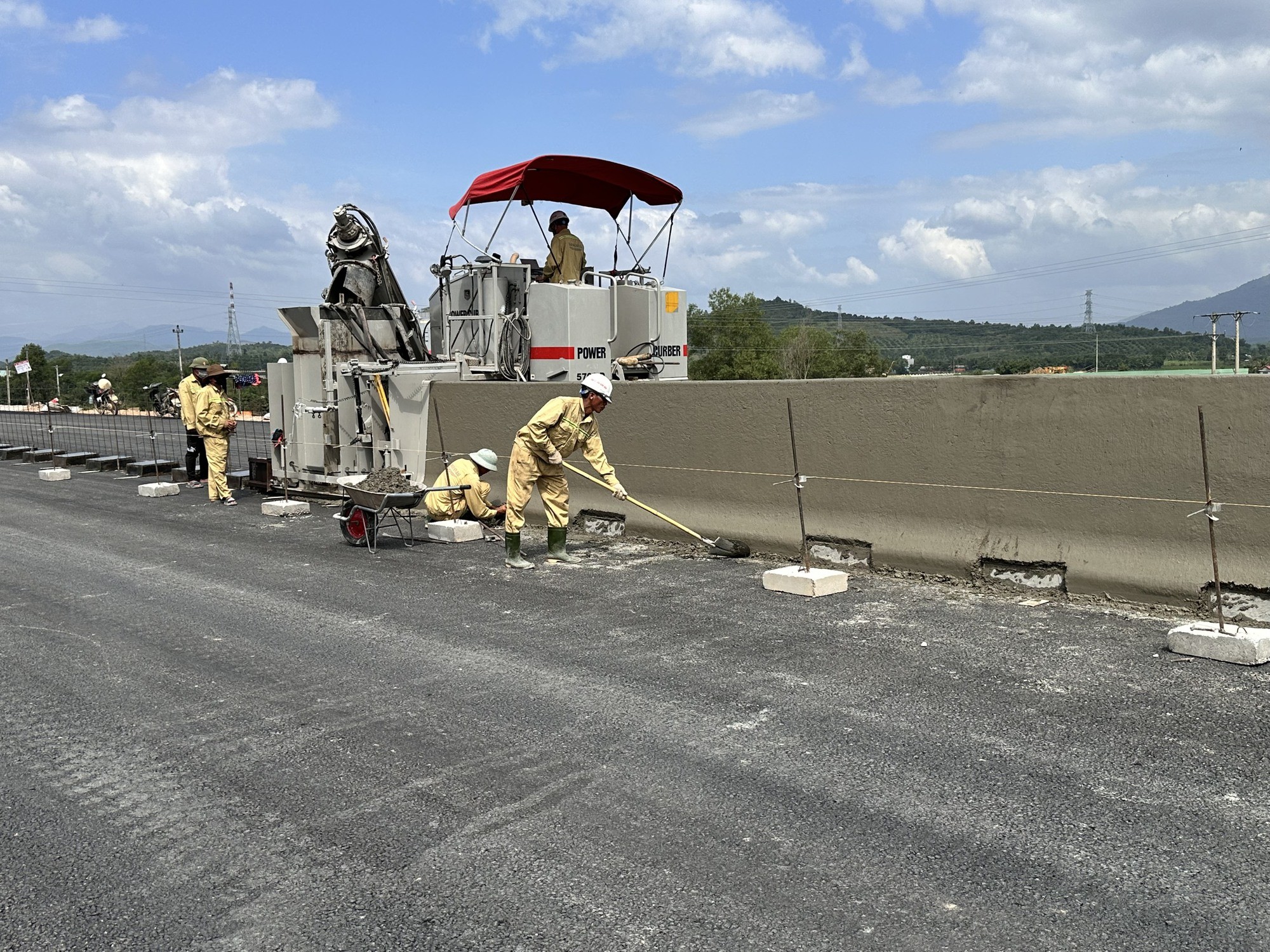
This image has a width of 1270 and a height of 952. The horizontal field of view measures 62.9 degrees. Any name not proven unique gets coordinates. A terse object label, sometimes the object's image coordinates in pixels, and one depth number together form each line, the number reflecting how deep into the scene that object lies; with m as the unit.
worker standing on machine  13.06
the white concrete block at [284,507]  12.68
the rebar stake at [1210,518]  5.77
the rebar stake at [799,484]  7.85
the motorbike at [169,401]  28.50
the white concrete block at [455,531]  10.48
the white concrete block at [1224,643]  5.57
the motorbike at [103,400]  35.44
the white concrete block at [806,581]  7.59
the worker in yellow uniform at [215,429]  14.03
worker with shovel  9.00
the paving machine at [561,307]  12.55
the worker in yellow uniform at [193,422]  14.55
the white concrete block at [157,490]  14.74
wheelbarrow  9.97
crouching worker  11.07
